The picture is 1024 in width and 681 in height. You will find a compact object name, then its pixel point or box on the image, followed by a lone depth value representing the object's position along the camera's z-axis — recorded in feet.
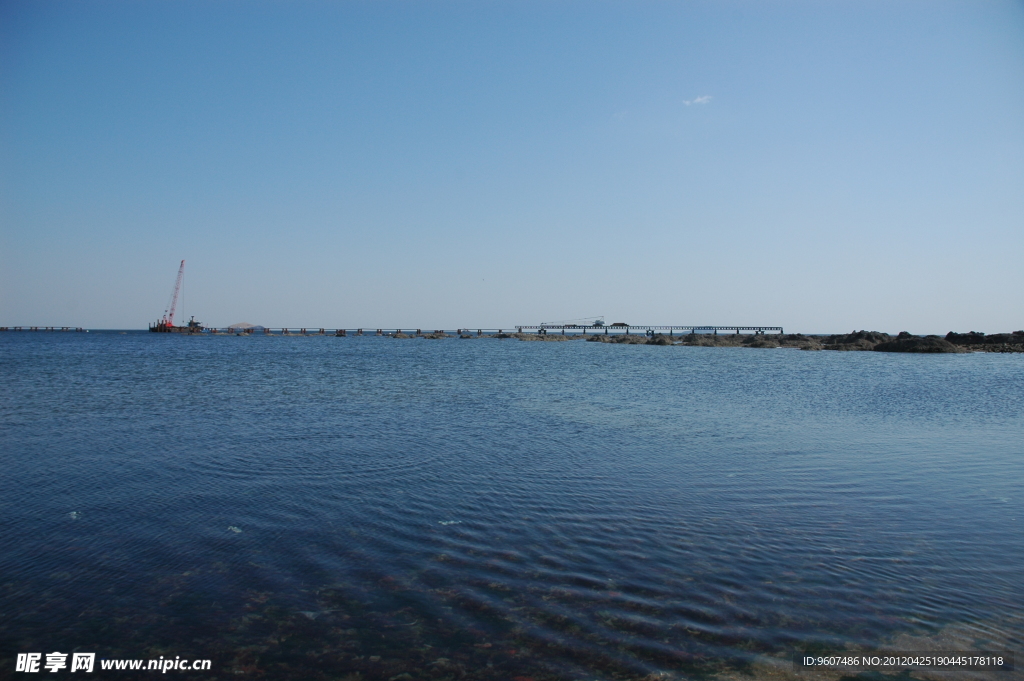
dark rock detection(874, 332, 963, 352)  271.90
